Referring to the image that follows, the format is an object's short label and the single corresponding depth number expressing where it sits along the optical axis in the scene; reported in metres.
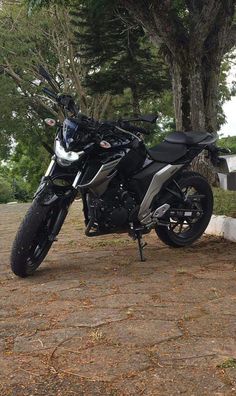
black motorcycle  4.76
